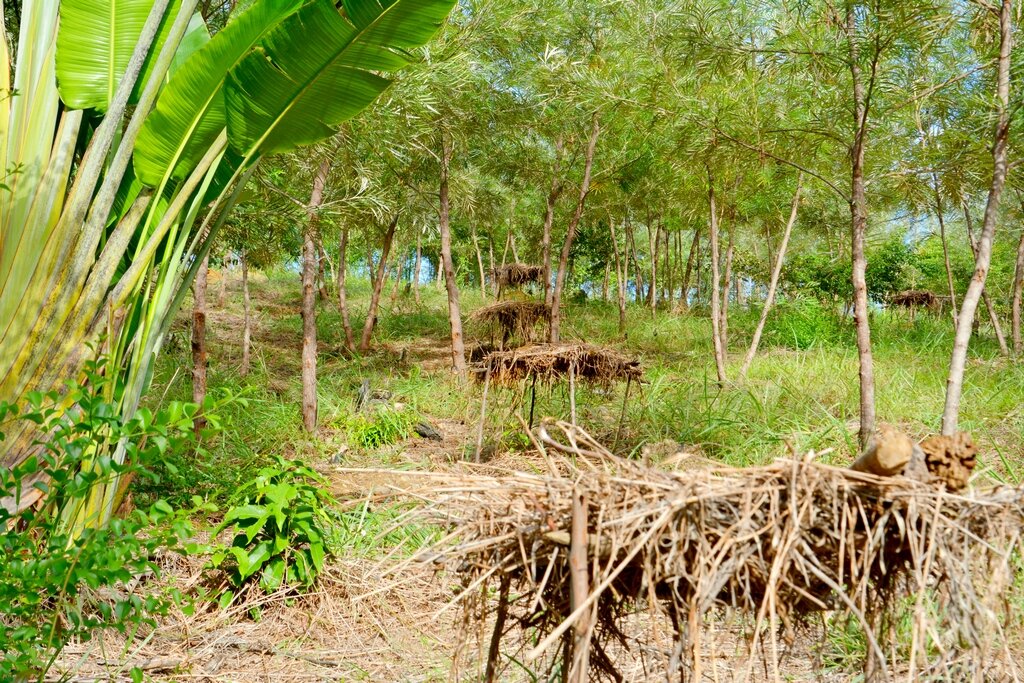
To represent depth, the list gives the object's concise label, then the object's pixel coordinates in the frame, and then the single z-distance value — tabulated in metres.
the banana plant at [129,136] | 3.37
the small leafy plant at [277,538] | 4.02
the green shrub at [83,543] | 1.99
